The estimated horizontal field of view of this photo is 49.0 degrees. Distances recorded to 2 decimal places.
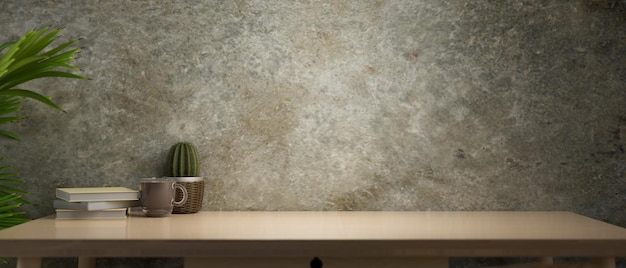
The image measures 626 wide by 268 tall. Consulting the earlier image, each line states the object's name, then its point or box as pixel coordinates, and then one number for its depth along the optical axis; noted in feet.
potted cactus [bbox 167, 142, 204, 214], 7.19
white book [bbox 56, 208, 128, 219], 6.66
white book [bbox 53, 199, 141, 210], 6.63
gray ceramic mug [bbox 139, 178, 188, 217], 6.75
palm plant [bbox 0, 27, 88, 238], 6.29
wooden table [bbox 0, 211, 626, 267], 5.28
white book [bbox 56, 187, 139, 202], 6.63
